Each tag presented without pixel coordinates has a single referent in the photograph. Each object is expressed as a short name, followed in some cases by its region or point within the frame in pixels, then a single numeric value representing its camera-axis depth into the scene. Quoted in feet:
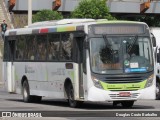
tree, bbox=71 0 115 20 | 182.60
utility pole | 136.38
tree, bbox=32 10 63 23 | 174.81
